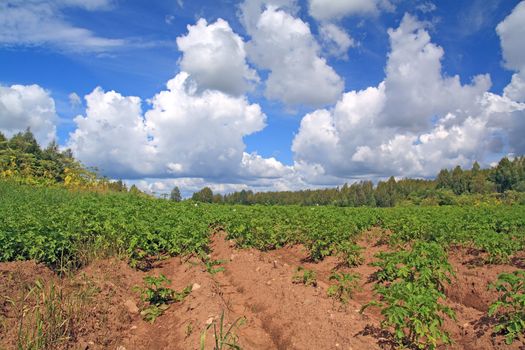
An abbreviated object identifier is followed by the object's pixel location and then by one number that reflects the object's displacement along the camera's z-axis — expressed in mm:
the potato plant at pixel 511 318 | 4578
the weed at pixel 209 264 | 7269
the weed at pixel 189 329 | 5075
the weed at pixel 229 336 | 4496
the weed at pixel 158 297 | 6062
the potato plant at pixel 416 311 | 4438
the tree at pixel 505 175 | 67562
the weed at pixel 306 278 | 6715
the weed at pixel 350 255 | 9070
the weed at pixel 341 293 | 6031
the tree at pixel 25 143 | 25891
